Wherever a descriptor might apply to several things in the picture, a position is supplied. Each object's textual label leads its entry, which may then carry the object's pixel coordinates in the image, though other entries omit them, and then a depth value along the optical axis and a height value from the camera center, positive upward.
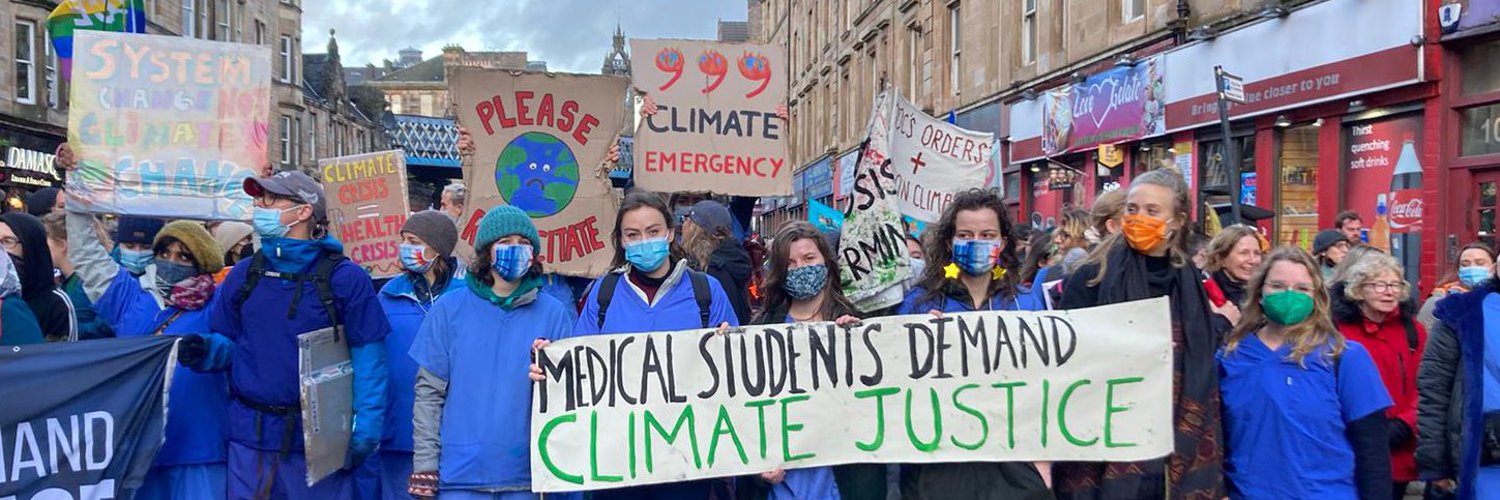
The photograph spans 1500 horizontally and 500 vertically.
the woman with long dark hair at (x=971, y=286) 4.04 -0.16
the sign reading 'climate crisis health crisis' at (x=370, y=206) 7.62 +0.29
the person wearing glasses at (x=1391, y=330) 4.70 -0.38
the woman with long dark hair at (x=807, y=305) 4.07 -0.23
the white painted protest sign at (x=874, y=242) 4.64 +0.01
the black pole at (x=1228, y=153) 8.13 +0.67
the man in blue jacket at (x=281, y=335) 4.11 -0.33
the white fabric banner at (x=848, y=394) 4.01 -0.54
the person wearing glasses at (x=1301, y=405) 3.76 -0.55
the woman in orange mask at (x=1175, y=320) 3.84 -0.27
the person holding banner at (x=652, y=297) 4.17 -0.19
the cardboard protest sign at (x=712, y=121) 6.82 +0.79
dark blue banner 3.96 -0.62
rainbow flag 7.39 +1.55
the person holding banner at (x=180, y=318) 4.35 -0.29
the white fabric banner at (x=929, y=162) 6.76 +0.53
